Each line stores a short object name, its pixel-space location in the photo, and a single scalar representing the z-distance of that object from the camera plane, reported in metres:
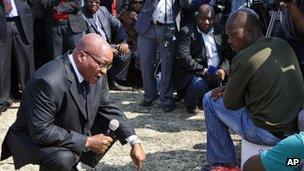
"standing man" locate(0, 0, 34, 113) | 6.62
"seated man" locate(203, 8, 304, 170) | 3.95
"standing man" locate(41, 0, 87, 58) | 6.97
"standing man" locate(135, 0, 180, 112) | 6.54
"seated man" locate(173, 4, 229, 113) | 6.52
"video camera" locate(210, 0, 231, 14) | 6.61
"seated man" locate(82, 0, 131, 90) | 7.27
